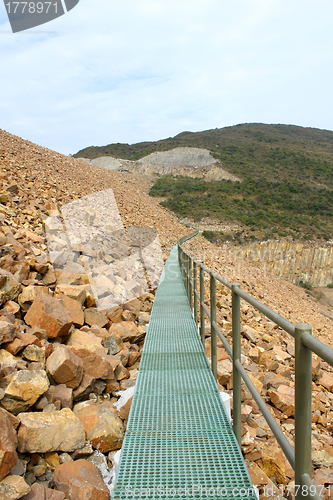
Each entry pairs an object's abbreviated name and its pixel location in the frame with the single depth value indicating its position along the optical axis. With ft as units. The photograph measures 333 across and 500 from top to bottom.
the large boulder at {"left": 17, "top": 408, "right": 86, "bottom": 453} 7.57
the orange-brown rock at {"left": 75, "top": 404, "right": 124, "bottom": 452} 8.56
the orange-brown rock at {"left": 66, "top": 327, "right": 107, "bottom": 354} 12.85
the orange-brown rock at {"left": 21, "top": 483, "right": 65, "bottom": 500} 6.34
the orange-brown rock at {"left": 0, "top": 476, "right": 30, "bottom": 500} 6.05
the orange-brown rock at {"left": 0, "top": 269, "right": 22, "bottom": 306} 13.32
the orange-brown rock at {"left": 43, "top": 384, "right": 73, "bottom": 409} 9.36
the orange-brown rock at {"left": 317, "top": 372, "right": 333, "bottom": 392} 16.14
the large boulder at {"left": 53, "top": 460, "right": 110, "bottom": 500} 6.77
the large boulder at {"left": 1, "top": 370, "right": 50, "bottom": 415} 8.45
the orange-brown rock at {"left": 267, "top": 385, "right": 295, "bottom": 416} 11.37
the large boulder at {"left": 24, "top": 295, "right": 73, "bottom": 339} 12.59
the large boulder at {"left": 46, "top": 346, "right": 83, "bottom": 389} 10.11
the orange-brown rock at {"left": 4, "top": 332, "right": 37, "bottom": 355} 10.34
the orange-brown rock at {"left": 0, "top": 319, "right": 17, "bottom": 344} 10.23
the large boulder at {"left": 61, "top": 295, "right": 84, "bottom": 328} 15.05
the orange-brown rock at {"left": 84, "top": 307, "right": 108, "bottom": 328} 16.07
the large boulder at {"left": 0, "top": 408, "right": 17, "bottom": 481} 6.37
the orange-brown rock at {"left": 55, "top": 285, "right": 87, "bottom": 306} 16.29
